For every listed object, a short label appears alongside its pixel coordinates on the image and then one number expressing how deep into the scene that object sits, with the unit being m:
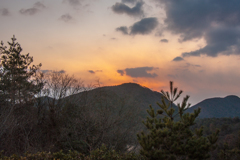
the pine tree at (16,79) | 16.80
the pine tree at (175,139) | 6.48
